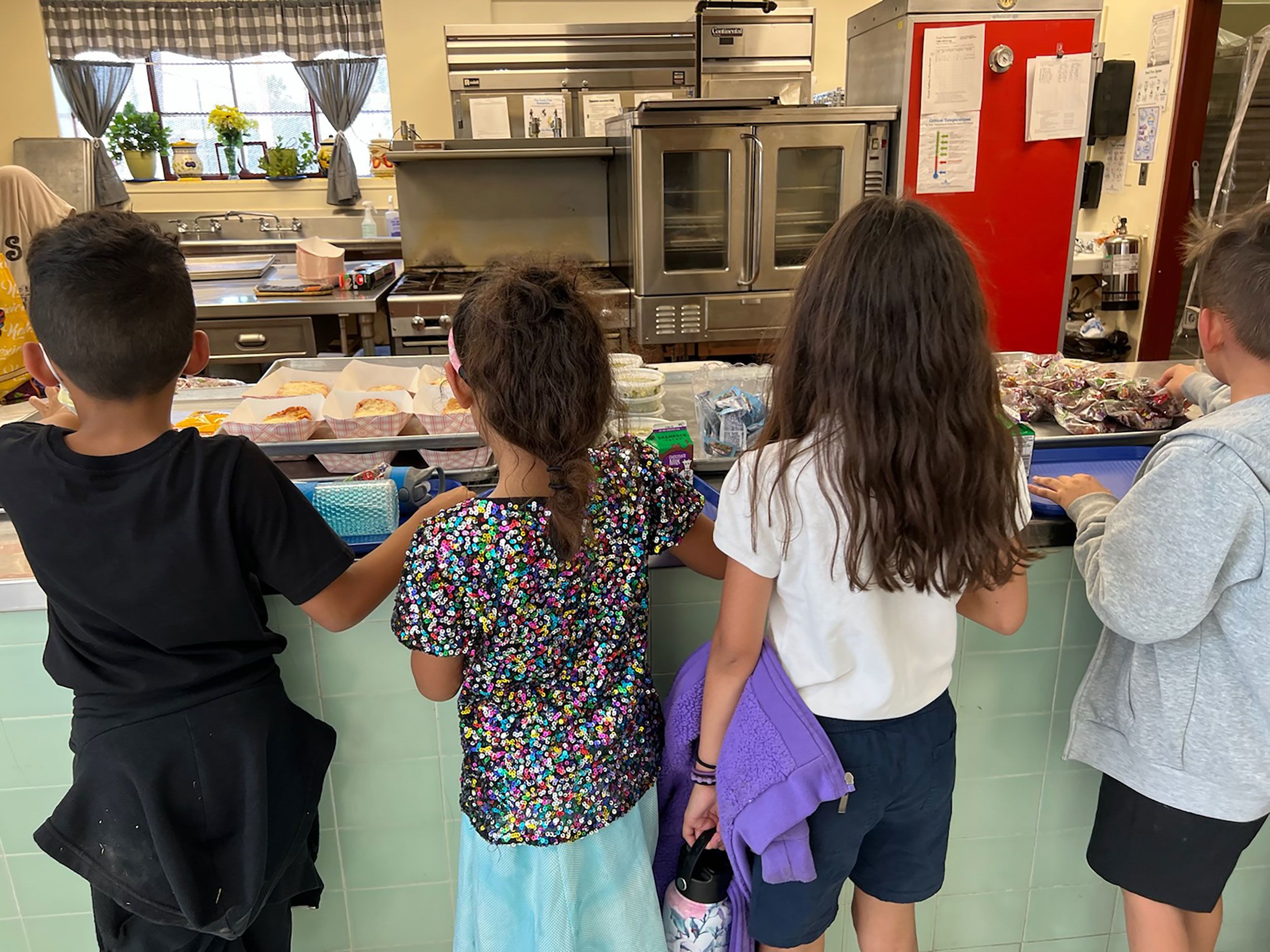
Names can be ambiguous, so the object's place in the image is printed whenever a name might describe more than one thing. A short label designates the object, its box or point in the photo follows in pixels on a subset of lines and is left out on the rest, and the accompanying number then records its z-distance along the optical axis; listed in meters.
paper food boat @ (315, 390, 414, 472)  1.32
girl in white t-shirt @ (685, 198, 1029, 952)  0.83
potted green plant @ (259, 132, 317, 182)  5.96
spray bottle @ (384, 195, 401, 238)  5.79
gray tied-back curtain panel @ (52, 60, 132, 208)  5.73
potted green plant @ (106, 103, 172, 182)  5.84
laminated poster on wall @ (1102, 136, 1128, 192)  4.16
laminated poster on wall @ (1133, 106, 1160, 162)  3.88
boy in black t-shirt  0.88
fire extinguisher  3.96
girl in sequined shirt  0.88
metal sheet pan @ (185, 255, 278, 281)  4.01
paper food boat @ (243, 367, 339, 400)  1.48
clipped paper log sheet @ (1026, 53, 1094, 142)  3.04
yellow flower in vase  5.86
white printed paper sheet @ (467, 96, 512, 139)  4.48
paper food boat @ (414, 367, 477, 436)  1.34
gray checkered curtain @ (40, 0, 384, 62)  5.82
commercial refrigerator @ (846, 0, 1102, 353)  2.99
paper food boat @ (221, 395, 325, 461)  1.28
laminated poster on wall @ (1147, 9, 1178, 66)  3.73
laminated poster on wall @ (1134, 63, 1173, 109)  3.80
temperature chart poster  3.08
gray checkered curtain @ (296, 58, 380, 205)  5.95
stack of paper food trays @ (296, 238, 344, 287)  3.31
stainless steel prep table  3.19
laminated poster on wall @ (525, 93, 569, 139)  4.49
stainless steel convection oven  3.06
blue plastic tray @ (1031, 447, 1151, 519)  1.38
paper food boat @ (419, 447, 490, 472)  1.35
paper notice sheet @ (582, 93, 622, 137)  4.59
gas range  3.29
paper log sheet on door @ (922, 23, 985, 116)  2.98
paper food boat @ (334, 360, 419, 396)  1.58
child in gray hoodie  0.93
